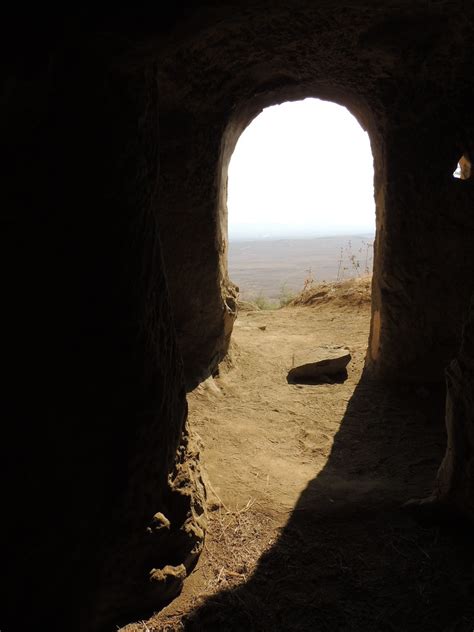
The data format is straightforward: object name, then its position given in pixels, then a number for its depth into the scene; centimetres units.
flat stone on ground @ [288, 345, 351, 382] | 406
